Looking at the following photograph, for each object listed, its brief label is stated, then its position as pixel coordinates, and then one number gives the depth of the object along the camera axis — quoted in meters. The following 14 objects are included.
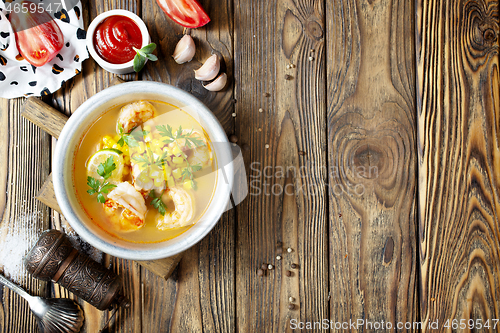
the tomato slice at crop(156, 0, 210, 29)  1.01
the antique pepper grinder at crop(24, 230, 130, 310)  1.00
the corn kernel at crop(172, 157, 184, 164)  0.97
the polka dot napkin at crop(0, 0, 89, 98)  1.02
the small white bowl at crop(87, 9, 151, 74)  1.00
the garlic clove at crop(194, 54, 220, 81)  1.01
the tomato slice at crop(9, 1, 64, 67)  1.01
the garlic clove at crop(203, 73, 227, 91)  1.02
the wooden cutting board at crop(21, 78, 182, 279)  1.01
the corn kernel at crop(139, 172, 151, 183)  0.97
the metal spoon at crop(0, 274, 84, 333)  1.02
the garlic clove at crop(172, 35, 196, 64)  1.02
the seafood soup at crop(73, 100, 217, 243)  0.97
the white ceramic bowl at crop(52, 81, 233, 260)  0.96
